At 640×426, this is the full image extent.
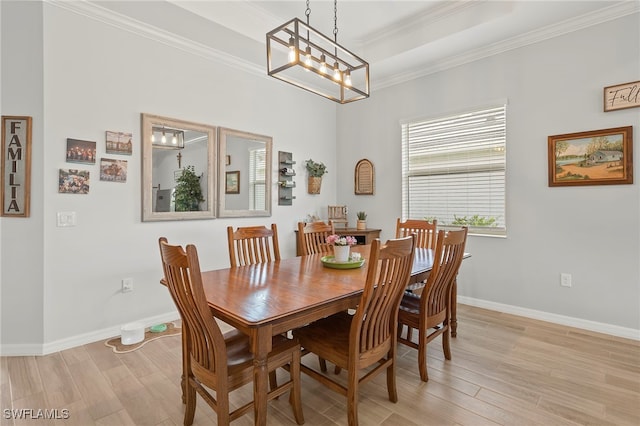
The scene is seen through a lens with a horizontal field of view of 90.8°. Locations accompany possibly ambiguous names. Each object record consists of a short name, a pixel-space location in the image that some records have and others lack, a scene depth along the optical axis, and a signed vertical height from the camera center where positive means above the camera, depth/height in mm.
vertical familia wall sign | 2455 +367
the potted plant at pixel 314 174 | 4570 +566
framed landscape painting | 2789 +521
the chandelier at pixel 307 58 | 1912 +1052
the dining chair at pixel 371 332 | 1599 -700
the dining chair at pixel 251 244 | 2590 -266
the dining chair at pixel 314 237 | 2982 -235
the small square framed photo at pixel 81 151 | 2641 +520
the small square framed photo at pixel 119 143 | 2836 +639
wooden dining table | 1391 -437
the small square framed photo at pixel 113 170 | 2812 +385
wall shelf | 4277 +478
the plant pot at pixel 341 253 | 2312 -294
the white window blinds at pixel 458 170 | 3582 +538
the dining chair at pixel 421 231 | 3217 -191
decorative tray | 2262 -367
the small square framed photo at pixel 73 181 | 2610 +262
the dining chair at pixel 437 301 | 2135 -637
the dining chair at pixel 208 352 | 1382 -718
